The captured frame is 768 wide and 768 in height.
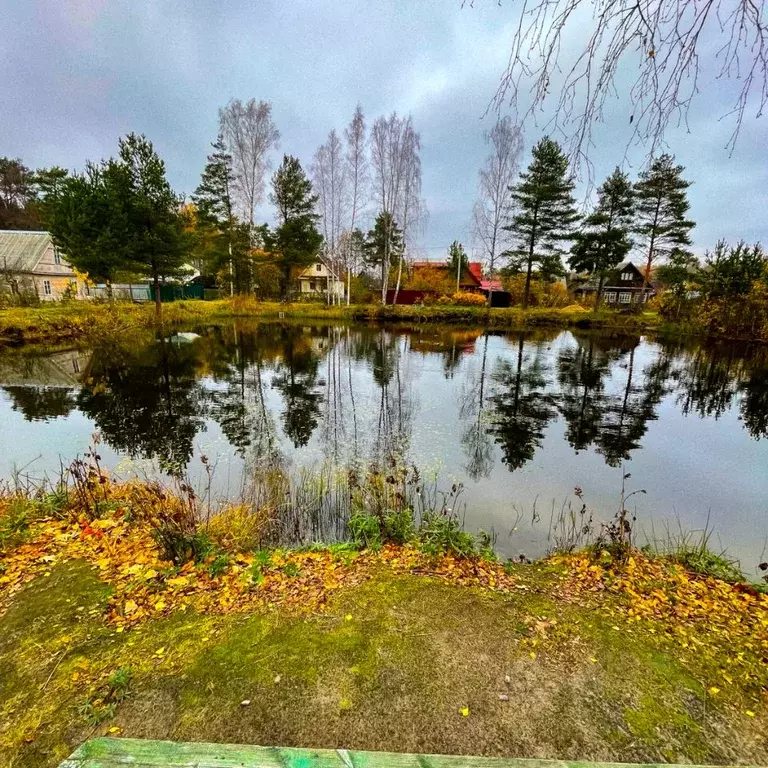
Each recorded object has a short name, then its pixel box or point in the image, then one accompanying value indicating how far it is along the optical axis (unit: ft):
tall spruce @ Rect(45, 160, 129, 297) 72.33
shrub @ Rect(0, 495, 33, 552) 12.18
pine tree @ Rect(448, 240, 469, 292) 140.47
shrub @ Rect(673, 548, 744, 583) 12.53
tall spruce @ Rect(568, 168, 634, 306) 99.96
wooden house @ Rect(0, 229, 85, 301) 106.63
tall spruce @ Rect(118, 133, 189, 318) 74.95
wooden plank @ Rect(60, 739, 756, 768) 4.21
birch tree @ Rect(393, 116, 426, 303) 99.50
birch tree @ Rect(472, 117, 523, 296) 97.55
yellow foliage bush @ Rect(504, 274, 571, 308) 117.19
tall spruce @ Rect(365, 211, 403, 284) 107.24
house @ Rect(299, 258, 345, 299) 177.78
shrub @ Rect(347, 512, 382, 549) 13.85
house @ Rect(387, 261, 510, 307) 127.65
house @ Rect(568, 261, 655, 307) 168.55
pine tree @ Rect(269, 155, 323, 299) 108.47
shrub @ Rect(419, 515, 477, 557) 13.07
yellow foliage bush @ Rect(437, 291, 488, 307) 113.39
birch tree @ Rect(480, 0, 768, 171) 5.47
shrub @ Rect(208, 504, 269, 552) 13.28
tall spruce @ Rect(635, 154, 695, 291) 103.91
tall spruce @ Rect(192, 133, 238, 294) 103.65
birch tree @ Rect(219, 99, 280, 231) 100.32
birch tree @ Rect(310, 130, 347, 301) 103.86
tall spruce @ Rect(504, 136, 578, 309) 95.45
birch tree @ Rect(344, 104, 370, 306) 101.14
